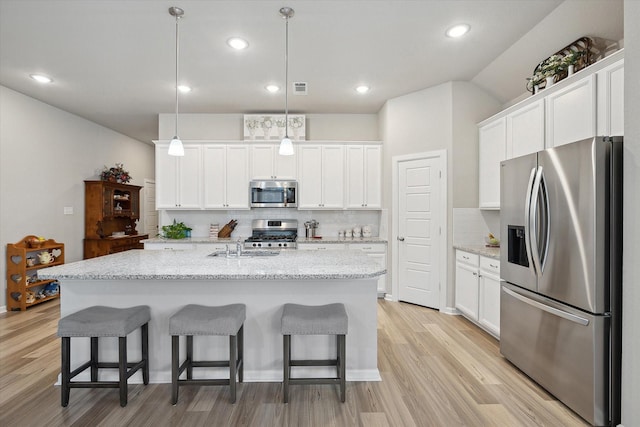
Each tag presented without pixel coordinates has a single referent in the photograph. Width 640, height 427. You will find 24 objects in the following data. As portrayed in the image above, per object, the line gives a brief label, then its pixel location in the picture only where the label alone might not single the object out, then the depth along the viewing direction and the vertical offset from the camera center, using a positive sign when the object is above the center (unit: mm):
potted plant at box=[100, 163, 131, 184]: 5933 +717
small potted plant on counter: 4957 -263
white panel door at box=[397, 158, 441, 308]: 4273 -240
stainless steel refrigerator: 1905 -379
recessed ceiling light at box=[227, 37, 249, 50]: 3108 +1645
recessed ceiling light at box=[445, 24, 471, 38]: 2920 +1664
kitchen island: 2412 -673
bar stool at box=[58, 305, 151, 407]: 2047 -743
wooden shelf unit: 4172 -780
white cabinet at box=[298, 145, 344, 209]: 5055 +581
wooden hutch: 5598 -84
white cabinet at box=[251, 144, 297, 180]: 5062 +766
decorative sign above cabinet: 5137 +1361
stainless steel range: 5234 -230
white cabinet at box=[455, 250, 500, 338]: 3207 -812
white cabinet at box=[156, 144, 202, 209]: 5066 +504
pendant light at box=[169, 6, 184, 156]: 2683 +590
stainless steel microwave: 5000 +301
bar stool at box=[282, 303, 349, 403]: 2098 -727
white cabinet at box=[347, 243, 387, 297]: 4774 -511
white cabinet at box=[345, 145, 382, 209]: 5039 +580
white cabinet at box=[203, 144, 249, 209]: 5066 +611
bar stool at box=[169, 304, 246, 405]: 2078 -715
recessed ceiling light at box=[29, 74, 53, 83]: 3869 +1626
